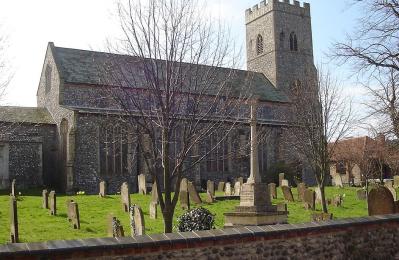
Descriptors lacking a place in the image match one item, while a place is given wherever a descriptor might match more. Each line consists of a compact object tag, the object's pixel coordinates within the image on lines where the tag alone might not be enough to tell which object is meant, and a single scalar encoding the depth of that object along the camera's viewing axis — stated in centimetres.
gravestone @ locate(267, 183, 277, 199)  2360
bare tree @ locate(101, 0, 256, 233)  967
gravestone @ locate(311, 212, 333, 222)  1465
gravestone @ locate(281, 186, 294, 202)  2219
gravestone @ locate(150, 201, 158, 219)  1556
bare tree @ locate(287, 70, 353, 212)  1875
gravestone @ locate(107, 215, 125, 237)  1052
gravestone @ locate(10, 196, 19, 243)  1099
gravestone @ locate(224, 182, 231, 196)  2472
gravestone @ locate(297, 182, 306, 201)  2157
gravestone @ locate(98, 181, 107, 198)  2233
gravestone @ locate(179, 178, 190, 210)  1767
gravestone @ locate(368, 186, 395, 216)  1148
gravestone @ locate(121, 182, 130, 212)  1725
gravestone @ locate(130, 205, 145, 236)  1101
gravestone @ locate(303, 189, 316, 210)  1955
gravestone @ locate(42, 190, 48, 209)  1754
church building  2777
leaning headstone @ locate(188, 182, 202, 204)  1976
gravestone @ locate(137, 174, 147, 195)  2346
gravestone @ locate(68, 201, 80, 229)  1337
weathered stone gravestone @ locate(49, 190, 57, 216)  1593
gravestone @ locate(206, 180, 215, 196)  2270
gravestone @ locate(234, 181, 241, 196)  2376
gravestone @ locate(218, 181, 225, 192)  2876
